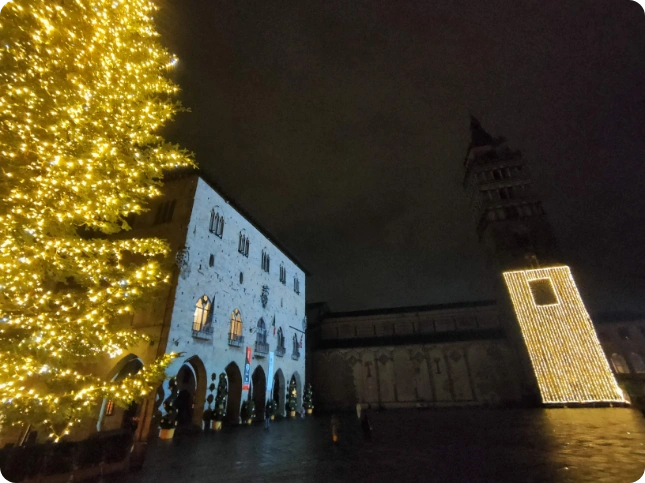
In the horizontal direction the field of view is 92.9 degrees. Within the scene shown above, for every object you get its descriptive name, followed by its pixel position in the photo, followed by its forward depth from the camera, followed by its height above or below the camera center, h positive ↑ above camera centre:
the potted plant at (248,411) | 21.20 -0.69
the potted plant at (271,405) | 21.08 -0.40
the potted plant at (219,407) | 18.42 -0.35
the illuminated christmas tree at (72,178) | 5.92 +4.49
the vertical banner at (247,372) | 22.33 +1.85
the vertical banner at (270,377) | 25.35 +1.65
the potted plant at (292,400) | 28.37 -0.21
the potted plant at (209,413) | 18.41 -0.63
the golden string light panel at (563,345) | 24.83 +3.26
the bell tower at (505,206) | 33.72 +19.98
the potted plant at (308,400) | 30.64 -0.22
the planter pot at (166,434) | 15.09 -1.36
